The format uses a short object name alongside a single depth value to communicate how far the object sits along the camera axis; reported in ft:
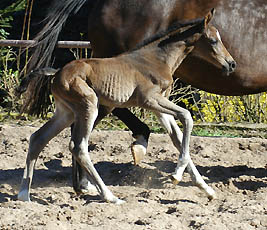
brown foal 27.94
